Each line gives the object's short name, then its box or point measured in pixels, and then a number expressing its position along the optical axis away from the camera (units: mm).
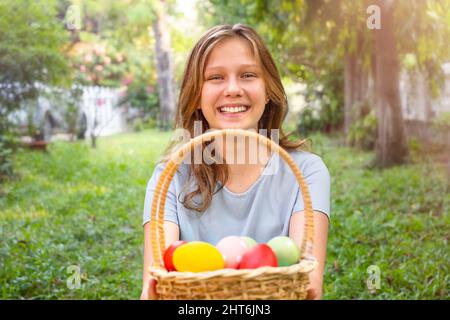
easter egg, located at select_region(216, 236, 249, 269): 1119
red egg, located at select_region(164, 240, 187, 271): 1136
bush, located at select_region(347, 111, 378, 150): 5859
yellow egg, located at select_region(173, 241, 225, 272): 1087
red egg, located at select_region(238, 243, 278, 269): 1076
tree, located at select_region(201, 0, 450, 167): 4586
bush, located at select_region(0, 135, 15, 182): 4492
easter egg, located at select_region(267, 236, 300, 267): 1131
